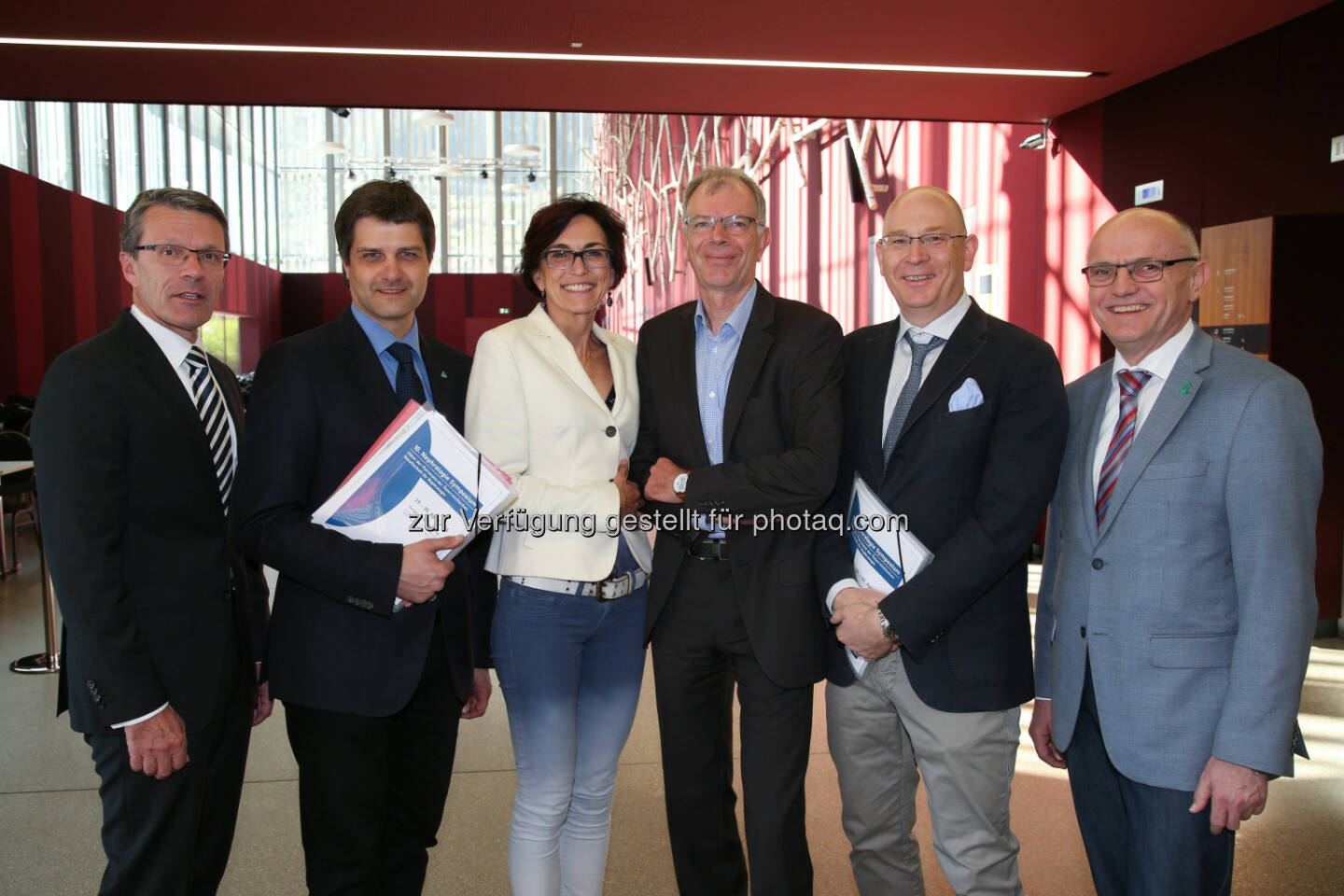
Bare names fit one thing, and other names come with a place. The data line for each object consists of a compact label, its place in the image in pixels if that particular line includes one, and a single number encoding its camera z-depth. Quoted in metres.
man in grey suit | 1.70
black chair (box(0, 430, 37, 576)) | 5.66
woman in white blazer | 2.14
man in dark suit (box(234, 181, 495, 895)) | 1.93
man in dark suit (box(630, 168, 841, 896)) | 2.13
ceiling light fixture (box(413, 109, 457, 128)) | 23.59
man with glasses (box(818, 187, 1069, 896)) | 2.01
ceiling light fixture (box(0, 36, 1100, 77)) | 5.38
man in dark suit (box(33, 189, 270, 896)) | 1.80
